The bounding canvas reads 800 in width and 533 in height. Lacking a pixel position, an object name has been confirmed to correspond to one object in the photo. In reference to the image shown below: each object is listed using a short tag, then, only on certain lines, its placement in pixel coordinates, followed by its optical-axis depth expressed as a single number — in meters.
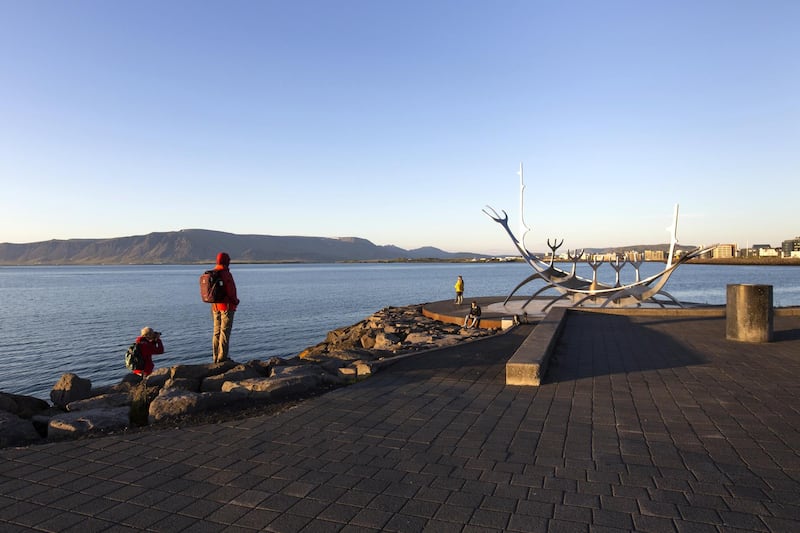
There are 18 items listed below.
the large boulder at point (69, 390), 8.10
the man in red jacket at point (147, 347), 8.11
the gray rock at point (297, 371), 6.41
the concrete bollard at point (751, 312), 8.48
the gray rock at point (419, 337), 14.12
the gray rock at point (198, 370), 7.65
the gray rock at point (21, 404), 6.78
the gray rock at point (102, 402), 6.21
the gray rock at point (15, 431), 4.57
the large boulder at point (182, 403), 5.05
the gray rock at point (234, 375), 6.71
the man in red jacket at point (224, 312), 7.68
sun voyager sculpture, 16.73
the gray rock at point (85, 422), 4.66
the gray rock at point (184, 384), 6.50
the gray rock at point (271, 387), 5.70
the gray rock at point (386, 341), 15.16
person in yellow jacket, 19.99
